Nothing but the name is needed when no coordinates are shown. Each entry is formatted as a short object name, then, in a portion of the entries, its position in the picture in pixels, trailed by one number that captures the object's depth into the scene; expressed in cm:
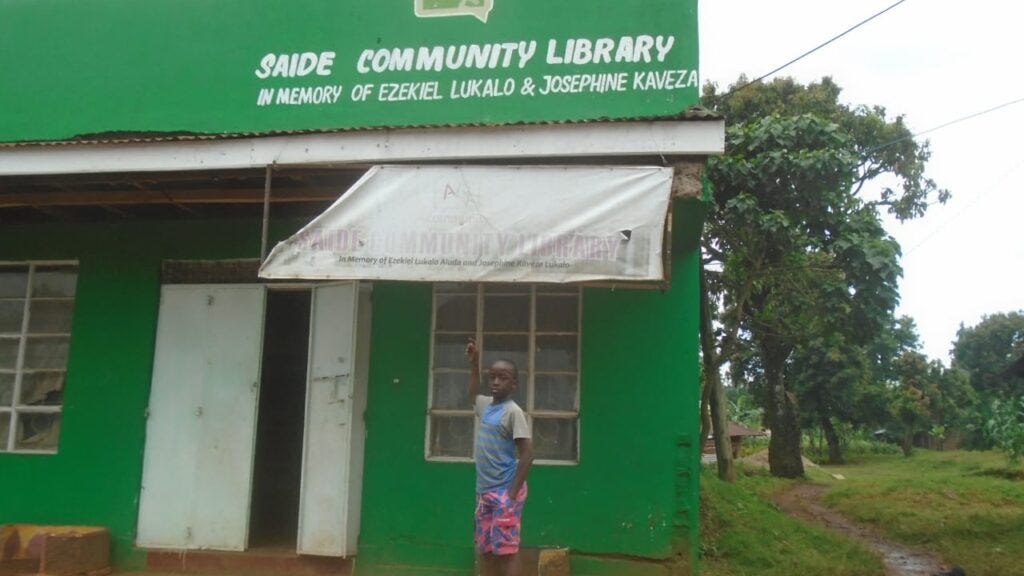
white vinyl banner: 428
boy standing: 405
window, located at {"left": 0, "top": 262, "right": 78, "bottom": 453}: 625
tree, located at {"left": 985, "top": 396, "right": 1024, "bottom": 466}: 2028
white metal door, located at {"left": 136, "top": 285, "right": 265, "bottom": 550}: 577
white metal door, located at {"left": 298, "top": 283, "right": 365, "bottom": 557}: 541
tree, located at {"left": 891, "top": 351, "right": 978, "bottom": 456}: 3378
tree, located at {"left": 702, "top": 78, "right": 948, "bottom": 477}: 895
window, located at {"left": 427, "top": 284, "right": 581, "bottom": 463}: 551
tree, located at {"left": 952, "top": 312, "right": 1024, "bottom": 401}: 4912
